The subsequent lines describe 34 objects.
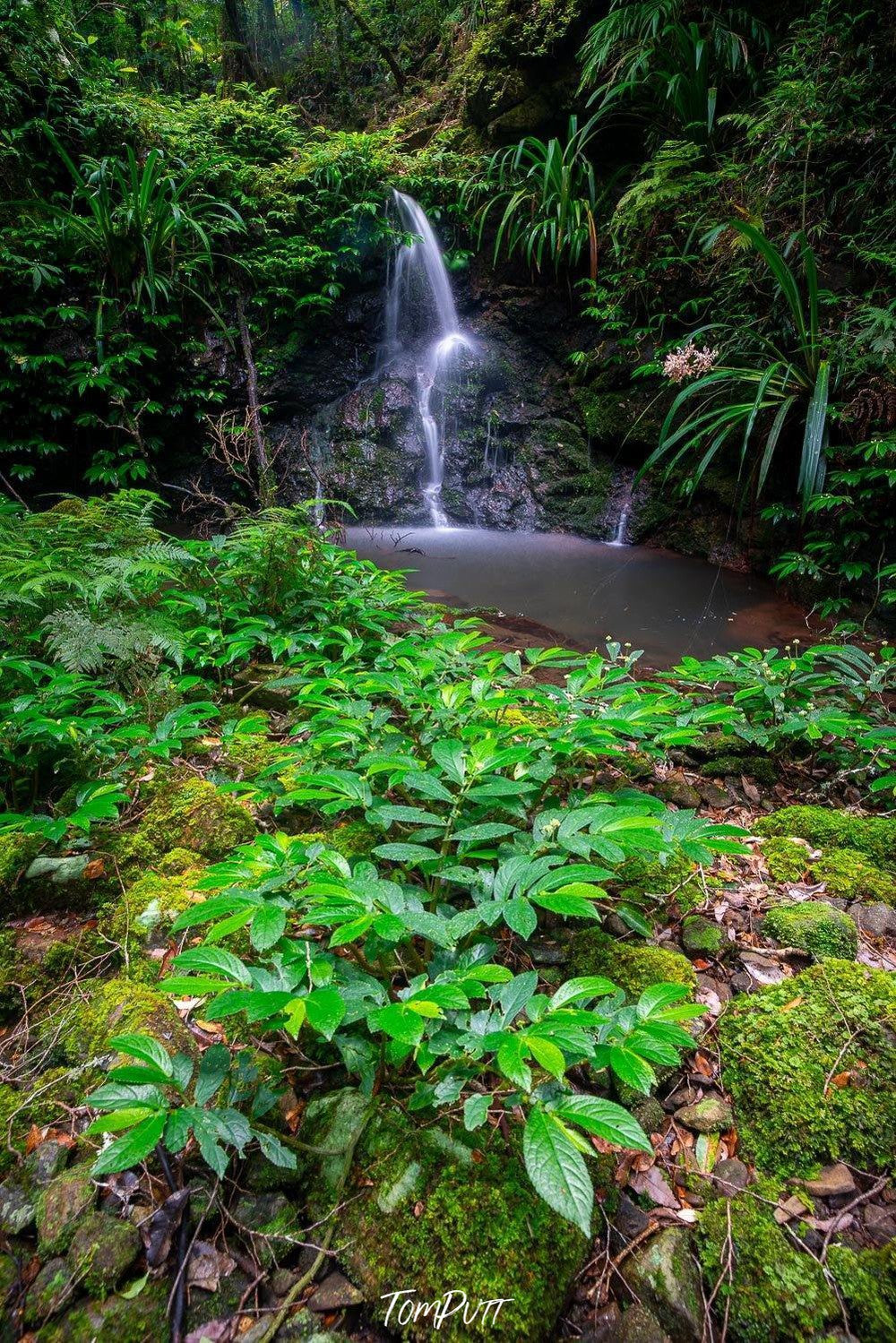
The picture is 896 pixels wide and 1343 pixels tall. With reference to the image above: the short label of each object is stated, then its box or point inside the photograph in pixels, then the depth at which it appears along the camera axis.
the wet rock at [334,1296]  0.79
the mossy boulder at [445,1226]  0.78
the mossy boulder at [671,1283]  0.78
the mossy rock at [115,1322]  0.75
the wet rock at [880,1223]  0.84
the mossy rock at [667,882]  1.48
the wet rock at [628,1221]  0.87
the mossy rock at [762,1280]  0.76
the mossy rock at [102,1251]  0.80
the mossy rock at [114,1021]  1.09
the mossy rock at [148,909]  1.34
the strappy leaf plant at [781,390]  3.93
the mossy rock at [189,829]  1.57
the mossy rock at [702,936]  1.34
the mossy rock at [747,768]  2.11
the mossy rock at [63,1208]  0.84
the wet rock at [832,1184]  0.89
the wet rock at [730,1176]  0.92
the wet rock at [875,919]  1.40
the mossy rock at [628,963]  1.20
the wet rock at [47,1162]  0.92
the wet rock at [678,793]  1.95
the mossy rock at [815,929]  1.31
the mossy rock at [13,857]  1.44
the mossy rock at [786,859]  1.59
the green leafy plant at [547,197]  6.08
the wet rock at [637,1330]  0.77
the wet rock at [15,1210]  0.86
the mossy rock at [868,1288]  0.75
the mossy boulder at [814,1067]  0.95
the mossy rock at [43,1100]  0.99
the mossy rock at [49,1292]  0.77
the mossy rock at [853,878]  1.51
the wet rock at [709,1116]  1.01
